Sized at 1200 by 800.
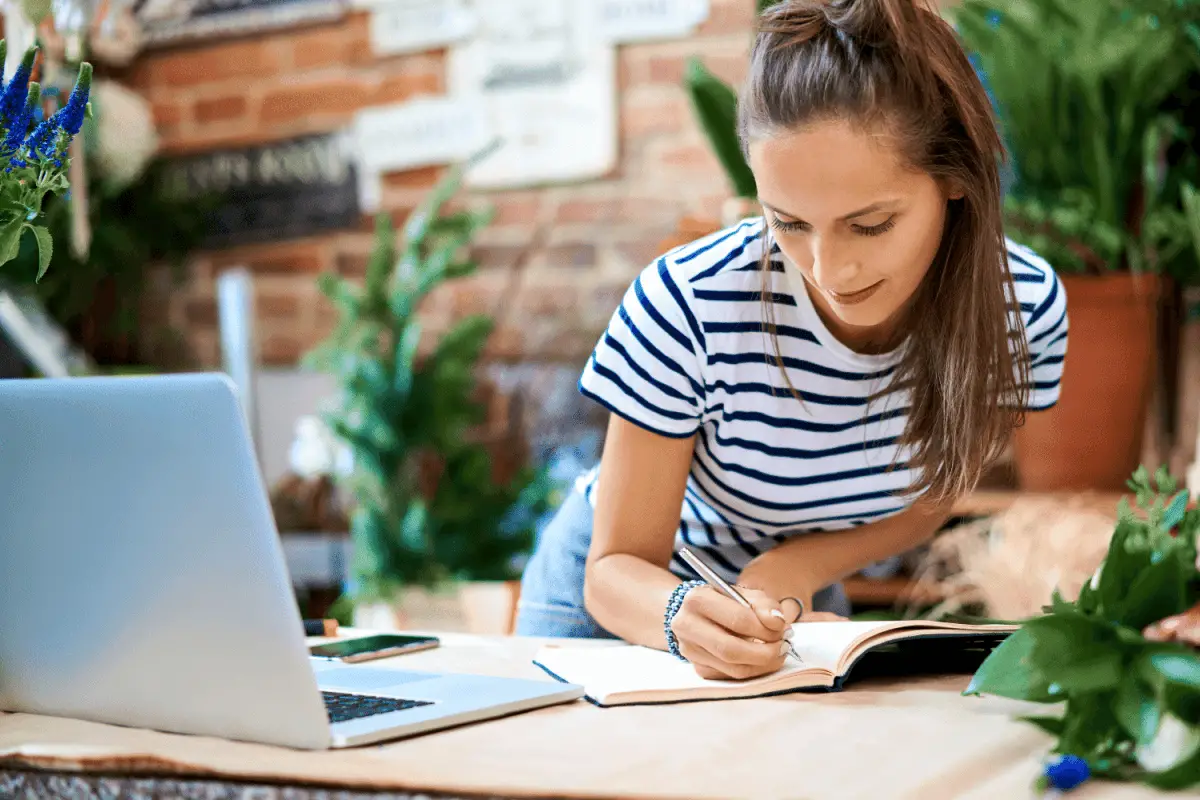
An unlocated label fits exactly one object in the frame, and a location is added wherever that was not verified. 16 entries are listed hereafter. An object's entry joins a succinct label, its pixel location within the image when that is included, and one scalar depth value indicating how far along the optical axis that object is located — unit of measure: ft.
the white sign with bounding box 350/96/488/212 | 8.70
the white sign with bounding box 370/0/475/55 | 8.63
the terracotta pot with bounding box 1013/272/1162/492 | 5.75
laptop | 2.11
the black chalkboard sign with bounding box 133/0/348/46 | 9.08
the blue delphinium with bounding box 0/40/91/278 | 2.47
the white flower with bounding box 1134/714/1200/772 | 1.92
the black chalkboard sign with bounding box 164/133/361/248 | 9.07
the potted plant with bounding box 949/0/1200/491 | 5.67
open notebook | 2.65
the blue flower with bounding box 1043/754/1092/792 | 1.94
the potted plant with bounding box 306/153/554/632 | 7.72
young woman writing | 3.00
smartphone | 3.18
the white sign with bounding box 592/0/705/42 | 8.05
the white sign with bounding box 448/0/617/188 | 8.32
